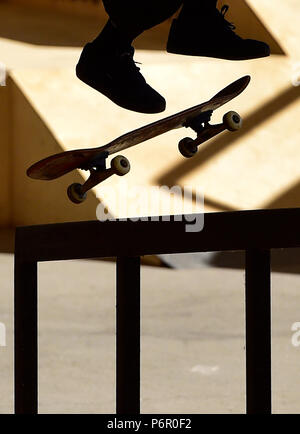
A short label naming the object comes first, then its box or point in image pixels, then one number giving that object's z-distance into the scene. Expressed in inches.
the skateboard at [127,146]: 256.1
